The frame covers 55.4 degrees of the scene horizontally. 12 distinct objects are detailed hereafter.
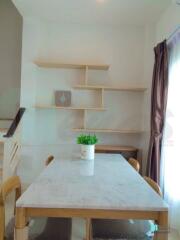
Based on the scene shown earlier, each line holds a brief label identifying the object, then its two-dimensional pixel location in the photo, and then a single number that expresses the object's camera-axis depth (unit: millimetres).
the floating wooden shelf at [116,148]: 2421
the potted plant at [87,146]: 1612
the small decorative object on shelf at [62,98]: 2564
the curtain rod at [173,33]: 1729
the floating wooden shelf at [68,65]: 2487
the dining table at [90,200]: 831
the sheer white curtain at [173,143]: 1734
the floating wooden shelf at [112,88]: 2487
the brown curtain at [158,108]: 1949
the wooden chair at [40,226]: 955
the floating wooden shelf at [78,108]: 2480
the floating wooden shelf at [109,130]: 2500
